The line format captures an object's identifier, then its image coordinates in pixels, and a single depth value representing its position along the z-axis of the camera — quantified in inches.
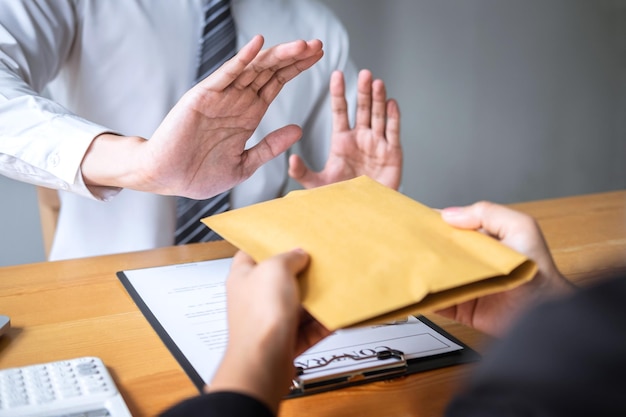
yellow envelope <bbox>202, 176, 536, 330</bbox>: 20.5
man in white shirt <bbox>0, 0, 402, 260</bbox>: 40.3
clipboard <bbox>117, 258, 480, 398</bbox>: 26.8
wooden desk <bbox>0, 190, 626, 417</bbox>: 25.6
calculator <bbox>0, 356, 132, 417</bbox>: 23.4
